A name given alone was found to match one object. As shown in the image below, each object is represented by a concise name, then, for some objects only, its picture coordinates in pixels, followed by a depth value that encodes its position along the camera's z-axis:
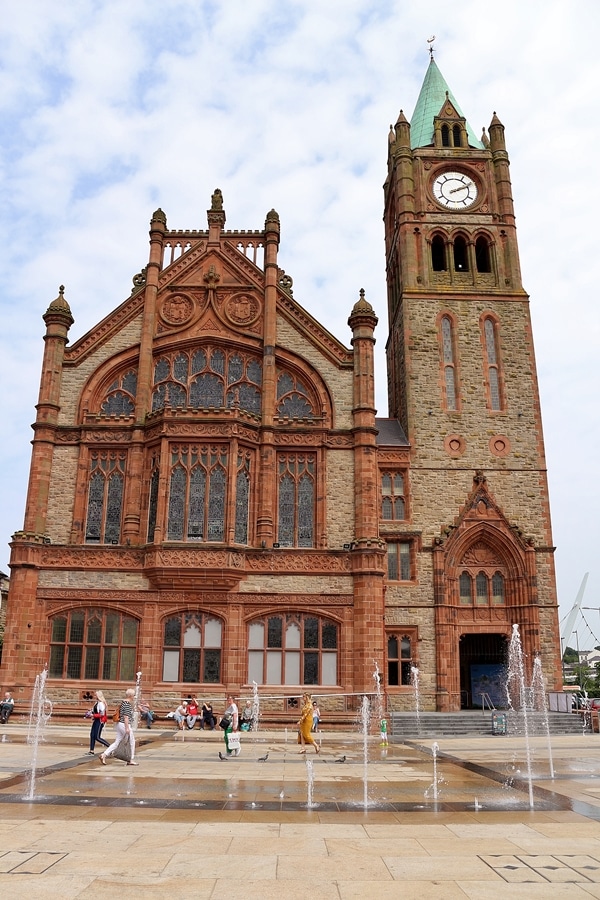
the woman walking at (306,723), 21.30
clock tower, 36.50
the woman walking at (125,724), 17.28
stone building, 32.25
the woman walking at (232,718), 19.83
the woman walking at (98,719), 19.61
